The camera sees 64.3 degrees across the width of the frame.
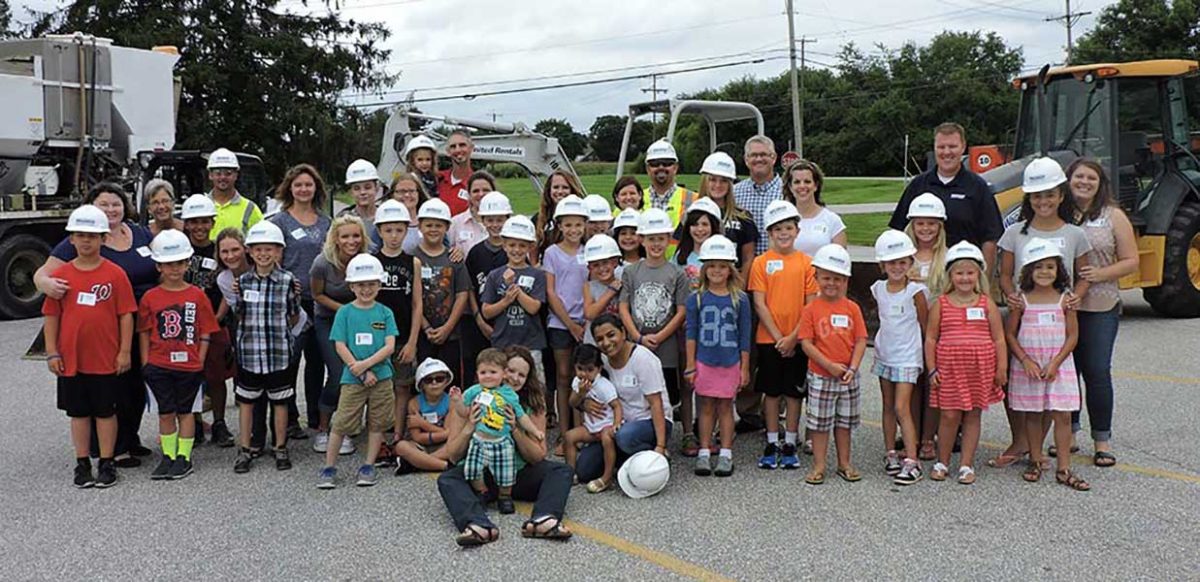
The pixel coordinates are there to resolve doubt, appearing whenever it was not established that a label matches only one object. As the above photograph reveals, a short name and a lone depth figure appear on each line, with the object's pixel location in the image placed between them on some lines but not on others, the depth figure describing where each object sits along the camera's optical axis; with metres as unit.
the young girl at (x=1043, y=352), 5.36
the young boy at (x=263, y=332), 5.88
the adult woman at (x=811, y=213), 6.02
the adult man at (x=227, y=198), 6.69
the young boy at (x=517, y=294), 5.95
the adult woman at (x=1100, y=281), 5.49
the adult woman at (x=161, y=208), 6.19
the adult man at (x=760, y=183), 6.48
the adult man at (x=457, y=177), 7.46
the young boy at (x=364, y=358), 5.63
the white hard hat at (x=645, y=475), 5.14
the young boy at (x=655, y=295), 5.81
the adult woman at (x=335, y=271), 5.99
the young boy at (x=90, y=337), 5.59
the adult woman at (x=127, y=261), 5.90
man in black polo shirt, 5.82
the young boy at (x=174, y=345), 5.77
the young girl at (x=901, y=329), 5.46
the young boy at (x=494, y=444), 5.05
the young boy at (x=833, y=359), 5.44
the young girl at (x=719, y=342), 5.61
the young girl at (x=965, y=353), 5.38
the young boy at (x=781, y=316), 5.73
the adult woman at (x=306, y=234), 6.30
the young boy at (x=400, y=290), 5.99
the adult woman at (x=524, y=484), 4.63
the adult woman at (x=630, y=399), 5.48
